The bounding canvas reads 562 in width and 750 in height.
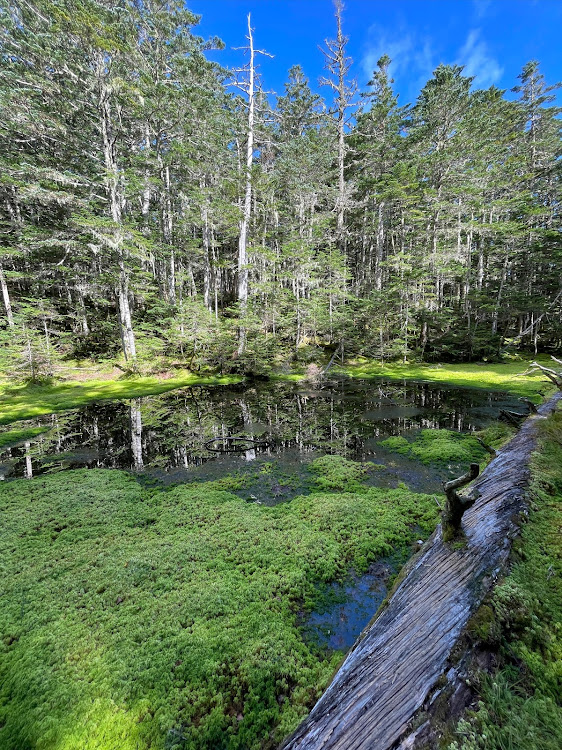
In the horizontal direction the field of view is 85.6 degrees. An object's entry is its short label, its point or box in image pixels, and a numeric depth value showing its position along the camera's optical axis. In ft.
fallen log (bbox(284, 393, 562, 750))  4.65
